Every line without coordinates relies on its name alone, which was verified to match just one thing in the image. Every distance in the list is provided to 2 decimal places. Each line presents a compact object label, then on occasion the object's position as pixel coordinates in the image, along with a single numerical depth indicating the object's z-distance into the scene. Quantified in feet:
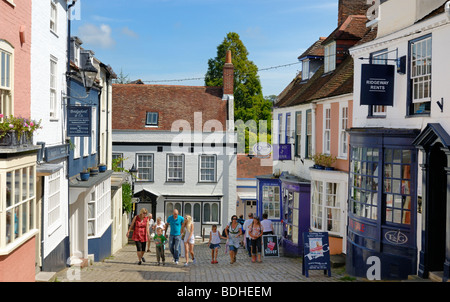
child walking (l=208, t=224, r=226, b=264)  56.75
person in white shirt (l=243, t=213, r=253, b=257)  61.18
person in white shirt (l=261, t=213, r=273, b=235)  63.10
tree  181.47
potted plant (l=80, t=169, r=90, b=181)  55.88
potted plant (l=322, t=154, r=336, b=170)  60.64
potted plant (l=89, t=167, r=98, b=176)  60.95
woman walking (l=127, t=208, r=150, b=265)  53.78
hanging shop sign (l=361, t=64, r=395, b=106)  43.06
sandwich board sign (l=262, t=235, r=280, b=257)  61.41
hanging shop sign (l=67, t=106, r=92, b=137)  50.08
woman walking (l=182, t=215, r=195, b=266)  54.80
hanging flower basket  29.84
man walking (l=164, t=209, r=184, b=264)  53.83
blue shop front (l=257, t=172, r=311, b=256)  67.43
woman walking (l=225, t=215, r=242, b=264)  56.59
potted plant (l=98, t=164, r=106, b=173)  67.11
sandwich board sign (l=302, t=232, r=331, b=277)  46.09
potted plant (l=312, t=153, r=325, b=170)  62.65
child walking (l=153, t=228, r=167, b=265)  54.61
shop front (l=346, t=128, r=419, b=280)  41.19
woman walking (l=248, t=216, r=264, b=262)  56.70
